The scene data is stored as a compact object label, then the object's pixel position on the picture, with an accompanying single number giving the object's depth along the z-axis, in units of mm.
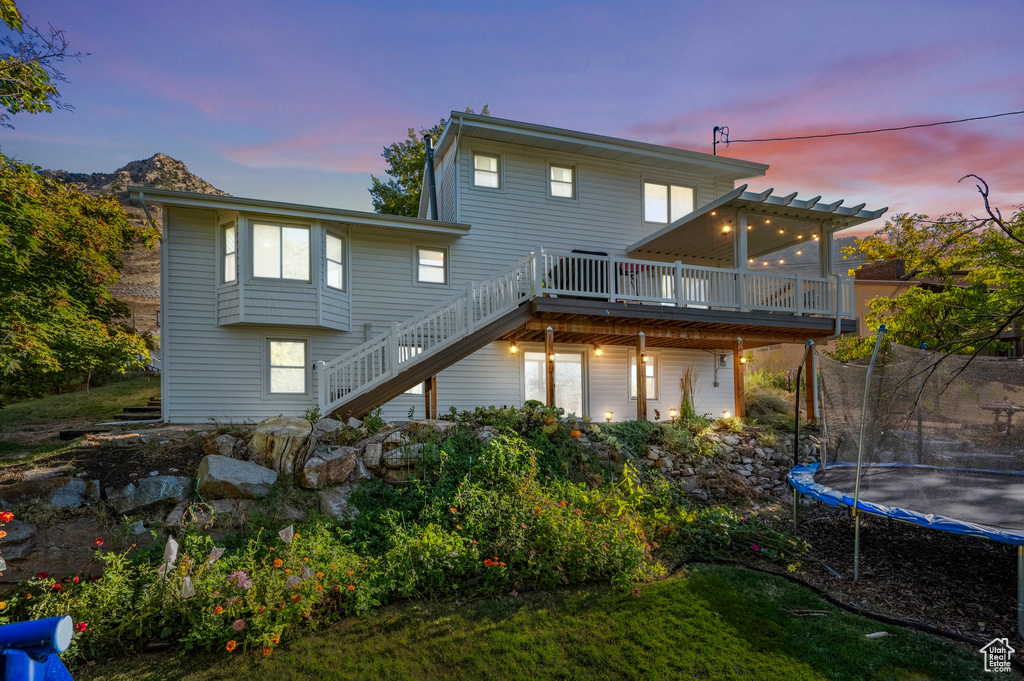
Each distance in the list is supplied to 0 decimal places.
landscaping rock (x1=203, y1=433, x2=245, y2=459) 7105
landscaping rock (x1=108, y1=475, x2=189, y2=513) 6129
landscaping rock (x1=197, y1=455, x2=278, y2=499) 6375
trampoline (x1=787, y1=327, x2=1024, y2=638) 5559
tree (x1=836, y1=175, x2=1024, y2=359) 6367
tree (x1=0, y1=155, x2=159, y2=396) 7996
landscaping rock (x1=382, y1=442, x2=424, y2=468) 7152
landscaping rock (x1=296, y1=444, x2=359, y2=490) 6814
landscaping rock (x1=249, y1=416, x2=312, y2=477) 6988
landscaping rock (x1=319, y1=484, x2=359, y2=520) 6354
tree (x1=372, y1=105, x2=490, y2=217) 22108
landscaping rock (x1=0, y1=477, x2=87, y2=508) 6035
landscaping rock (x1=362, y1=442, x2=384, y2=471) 7219
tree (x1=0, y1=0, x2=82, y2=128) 7527
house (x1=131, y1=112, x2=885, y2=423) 10523
